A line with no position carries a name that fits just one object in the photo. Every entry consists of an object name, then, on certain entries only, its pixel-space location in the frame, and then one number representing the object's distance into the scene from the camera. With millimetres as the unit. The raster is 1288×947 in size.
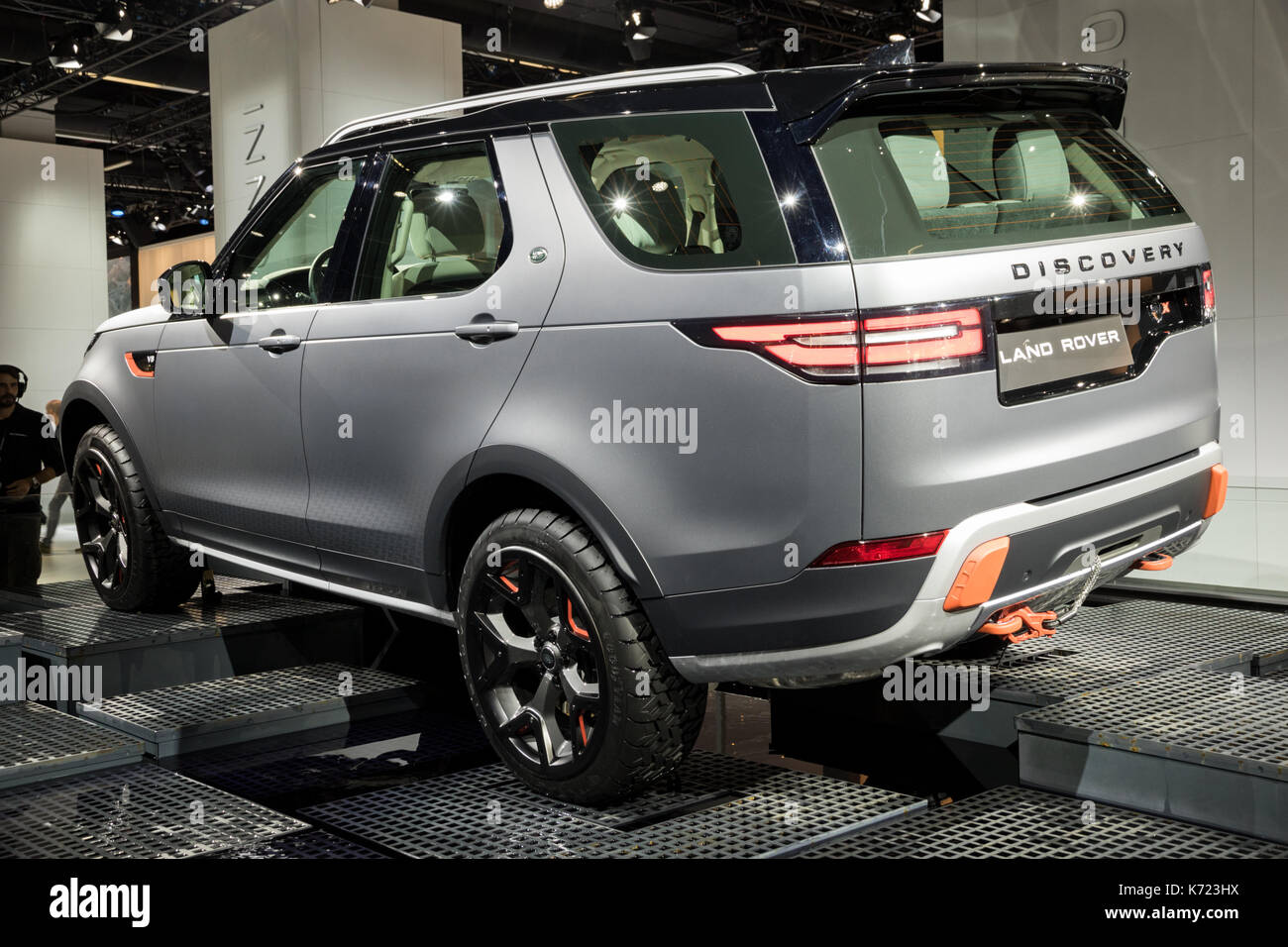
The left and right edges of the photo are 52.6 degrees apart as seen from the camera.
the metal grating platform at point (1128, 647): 3891
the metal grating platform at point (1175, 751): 2994
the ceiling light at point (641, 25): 12297
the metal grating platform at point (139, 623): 4625
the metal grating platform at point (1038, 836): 2891
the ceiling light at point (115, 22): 12633
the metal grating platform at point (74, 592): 5590
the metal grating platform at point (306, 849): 2928
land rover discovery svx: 2654
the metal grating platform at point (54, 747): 3557
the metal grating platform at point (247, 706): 3939
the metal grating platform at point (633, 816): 2965
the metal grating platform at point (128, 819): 3016
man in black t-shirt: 6004
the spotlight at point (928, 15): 11758
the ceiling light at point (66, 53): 13750
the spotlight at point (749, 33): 14438
